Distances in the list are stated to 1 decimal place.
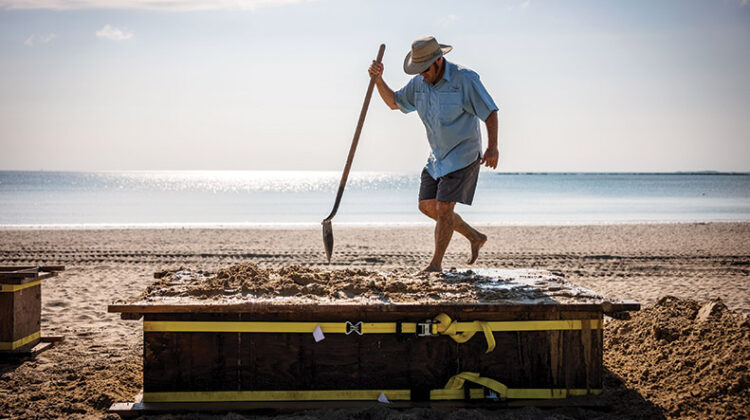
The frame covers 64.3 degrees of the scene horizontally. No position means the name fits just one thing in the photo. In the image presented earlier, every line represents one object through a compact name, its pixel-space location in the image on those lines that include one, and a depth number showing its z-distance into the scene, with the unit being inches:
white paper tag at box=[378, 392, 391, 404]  125.4
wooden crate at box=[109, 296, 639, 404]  123.8
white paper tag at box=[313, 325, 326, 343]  123.1
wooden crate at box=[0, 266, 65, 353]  164.2
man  166.9
